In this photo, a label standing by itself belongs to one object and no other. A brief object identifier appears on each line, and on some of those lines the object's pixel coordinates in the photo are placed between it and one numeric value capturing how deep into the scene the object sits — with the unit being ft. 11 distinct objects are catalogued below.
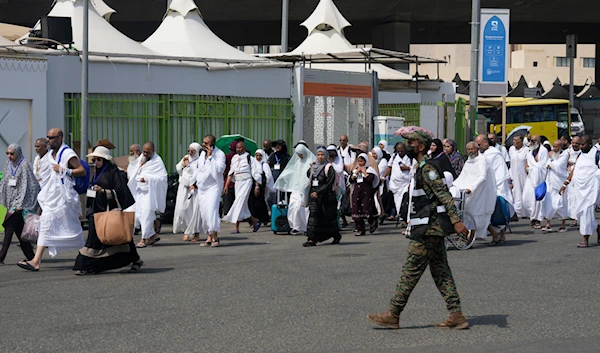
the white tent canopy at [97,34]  70.83
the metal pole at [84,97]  59.47
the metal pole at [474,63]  76.33
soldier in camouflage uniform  26.99
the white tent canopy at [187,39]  76.48
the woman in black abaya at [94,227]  38.17
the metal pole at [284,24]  100.07
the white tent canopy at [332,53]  88.99
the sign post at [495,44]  75.25
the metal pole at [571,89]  161.04
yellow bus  153.79
